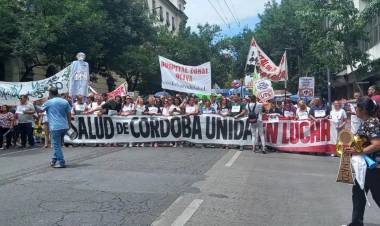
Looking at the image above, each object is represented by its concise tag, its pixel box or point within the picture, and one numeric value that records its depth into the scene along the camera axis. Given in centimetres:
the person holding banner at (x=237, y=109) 1648
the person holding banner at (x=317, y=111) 1614
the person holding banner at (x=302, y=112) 1638
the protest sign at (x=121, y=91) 2564
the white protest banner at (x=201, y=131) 1603
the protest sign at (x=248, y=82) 3467
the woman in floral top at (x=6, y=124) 1711
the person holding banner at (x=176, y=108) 1730
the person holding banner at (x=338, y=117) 1562
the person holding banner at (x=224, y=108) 1687
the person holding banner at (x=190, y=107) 1709
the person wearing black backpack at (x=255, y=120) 1576
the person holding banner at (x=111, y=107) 1764
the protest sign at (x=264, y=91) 2073
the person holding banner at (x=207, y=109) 1727
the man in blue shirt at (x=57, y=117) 1150
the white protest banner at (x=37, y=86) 1872
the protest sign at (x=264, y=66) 2345
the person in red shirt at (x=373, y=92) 1354
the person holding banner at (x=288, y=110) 1758
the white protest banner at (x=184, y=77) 1830
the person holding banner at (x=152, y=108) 1742
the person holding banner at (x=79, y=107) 1789
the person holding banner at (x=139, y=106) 1758
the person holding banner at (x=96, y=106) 1775
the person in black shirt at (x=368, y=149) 599
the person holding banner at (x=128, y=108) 1753
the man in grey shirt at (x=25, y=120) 1720
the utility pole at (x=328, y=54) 2383
